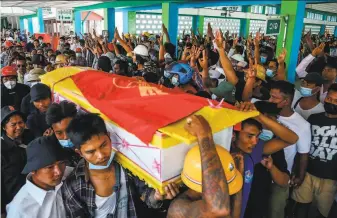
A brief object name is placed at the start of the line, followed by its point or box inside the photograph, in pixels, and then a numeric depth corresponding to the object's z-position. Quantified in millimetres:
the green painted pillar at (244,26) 20125
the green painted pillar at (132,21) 16453
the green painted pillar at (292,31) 4996
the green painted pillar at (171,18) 8641
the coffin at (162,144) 1477
